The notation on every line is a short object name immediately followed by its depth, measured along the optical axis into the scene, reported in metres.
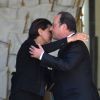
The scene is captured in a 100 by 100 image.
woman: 8.09
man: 7.24
